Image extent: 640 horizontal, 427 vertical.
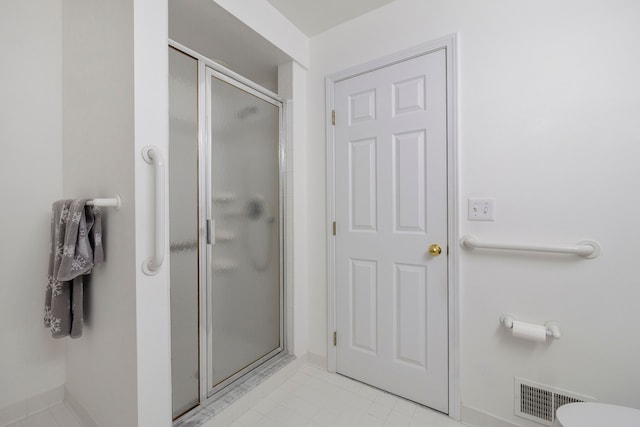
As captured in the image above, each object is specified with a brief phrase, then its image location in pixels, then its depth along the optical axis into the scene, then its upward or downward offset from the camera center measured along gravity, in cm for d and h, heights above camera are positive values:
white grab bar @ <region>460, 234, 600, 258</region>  108 -15
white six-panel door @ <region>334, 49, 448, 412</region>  141 -8
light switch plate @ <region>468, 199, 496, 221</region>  128 +2
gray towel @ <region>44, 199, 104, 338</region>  103 -18
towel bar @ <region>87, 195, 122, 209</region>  102 +5
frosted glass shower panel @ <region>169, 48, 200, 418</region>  119 -7
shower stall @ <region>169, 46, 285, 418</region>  122 -6
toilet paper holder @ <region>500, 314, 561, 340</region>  111 -50
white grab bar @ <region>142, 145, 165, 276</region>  98 +3
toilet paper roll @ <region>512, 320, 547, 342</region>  112 -51
